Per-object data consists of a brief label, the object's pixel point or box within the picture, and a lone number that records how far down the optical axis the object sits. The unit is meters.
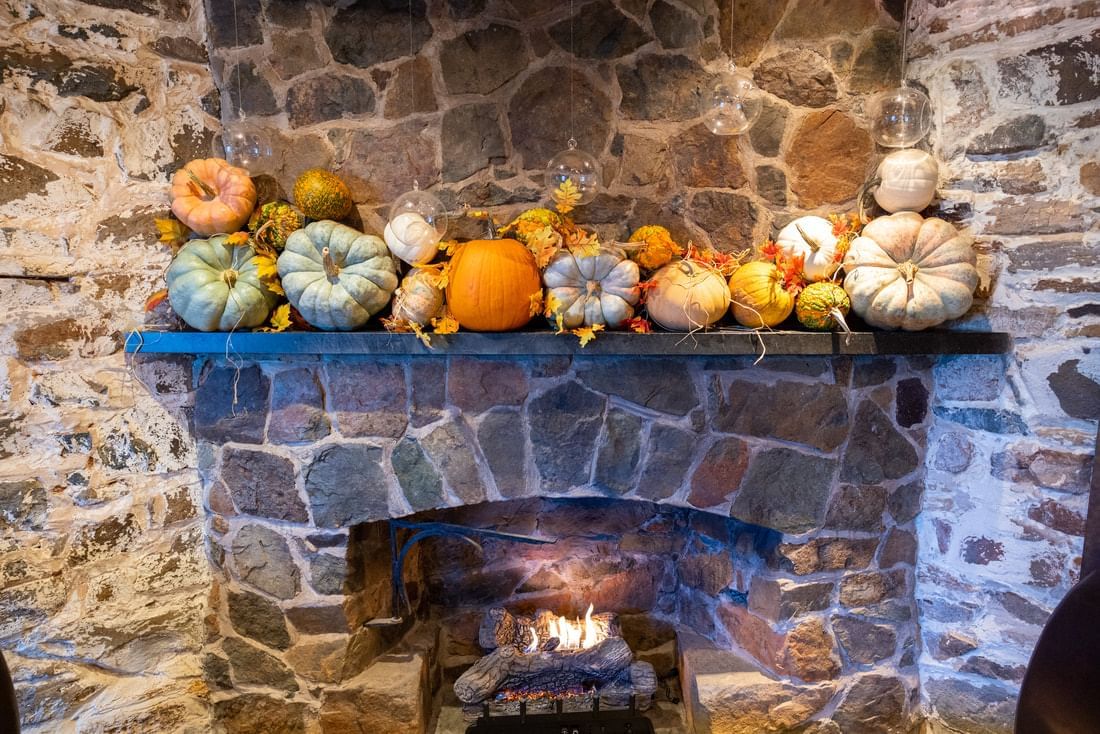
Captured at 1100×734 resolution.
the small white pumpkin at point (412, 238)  2.19
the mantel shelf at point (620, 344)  2.14
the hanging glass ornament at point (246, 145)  2.22
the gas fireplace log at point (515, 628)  2.81
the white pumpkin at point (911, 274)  2.12
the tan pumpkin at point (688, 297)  2.10
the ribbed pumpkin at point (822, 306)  2.14
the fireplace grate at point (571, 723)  2.61
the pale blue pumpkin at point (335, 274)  2.18
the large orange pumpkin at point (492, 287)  2.13
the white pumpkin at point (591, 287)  2.14
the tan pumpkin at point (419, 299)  2.17
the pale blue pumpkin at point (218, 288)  2.22
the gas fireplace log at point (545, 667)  2.64
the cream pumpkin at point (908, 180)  2.26
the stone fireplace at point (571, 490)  2.37
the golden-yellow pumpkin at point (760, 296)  2.14
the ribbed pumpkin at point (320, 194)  2.34
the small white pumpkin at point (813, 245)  2.24
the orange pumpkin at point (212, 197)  2.34
